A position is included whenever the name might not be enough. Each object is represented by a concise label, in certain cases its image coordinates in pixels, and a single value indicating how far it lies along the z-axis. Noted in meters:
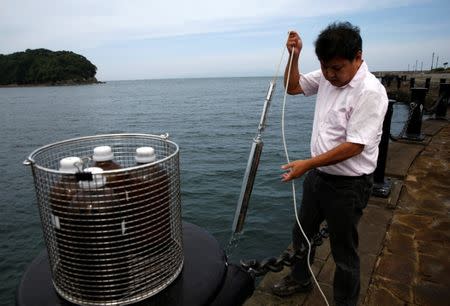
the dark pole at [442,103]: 12.83
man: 2.09
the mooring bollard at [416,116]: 8.49
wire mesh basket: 1.25
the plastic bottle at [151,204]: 1.30
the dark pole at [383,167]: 4.85
